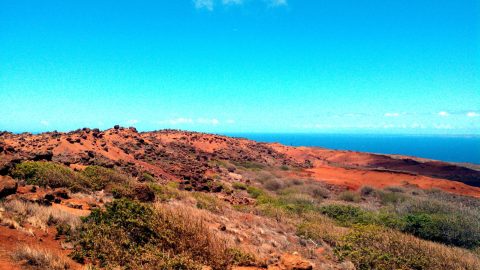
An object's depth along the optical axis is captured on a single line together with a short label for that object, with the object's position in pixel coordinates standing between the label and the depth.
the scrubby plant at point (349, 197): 22.28
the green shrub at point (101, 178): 13.13
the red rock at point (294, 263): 7.07
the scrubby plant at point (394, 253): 7.65
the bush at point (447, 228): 12.13
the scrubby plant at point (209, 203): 13.14
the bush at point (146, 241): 5.90
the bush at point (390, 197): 21.55
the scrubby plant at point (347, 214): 14.30
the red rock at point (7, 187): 8.55
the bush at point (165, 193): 12.87
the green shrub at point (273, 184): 24.70
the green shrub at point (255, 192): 20.61
